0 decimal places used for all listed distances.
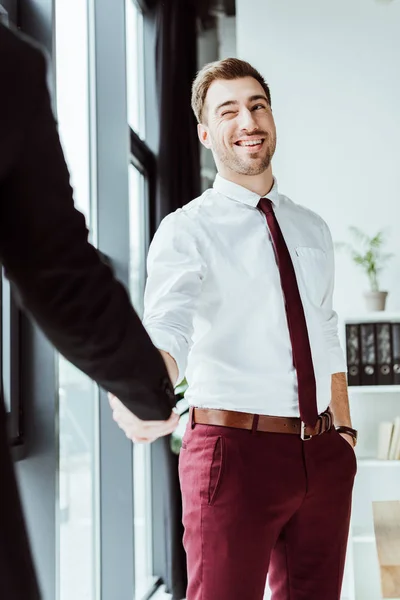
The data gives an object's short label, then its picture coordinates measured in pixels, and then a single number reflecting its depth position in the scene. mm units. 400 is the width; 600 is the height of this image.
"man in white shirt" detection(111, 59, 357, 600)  1578
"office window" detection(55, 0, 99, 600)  2715
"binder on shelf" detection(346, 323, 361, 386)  3588
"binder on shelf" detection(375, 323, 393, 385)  3574
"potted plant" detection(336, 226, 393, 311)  3691
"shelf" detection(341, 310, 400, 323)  3570
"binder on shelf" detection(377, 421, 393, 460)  3566
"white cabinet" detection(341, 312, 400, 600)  3570
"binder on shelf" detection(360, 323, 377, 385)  3574
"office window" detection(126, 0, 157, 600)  3764
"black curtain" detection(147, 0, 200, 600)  3633
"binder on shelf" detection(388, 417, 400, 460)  3559
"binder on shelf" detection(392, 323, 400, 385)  3576
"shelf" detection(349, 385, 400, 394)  3516
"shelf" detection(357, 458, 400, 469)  3488
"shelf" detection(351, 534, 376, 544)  3441
